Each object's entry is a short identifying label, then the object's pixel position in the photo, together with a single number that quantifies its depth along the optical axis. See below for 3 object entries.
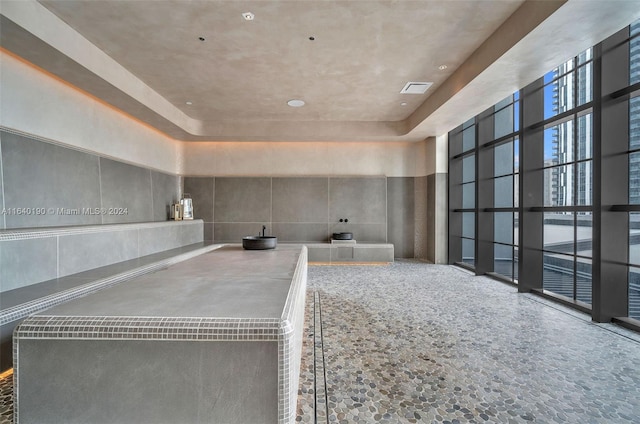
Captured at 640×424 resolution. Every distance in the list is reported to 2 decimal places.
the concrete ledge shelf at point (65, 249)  2.60
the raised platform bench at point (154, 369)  1.20
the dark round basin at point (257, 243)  3.41
